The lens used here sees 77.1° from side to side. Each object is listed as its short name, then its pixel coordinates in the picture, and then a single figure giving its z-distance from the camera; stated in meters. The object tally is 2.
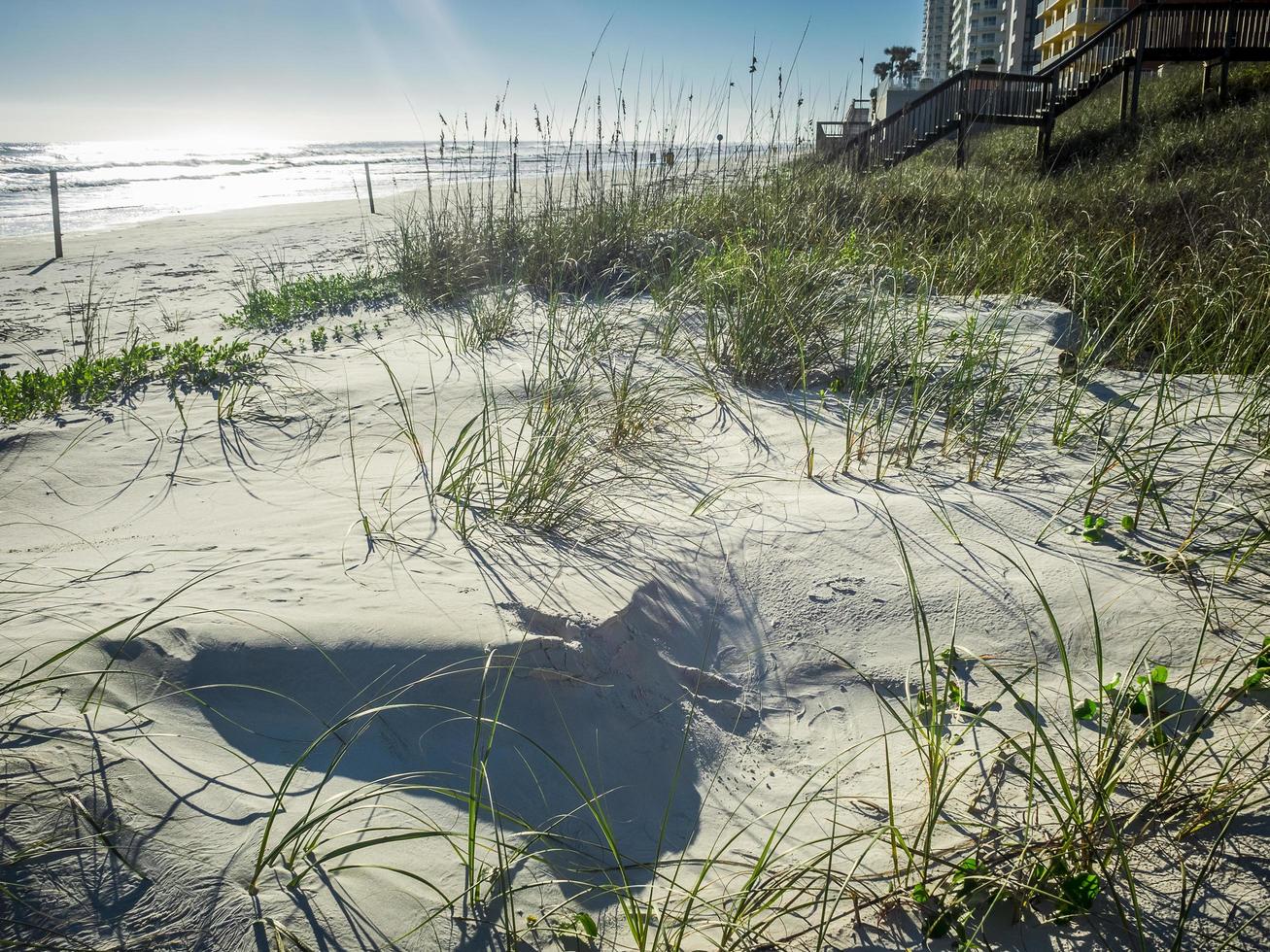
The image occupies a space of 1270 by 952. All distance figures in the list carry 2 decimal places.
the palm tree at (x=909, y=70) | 56.71
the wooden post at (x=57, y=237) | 9.84
